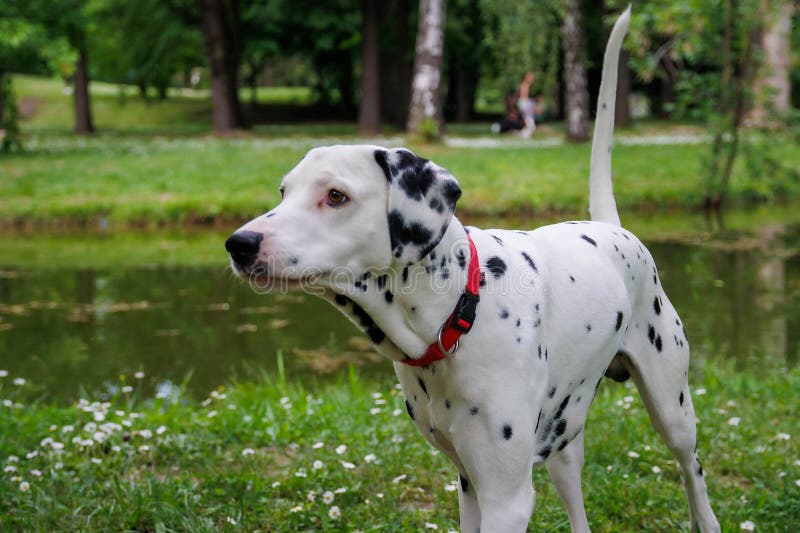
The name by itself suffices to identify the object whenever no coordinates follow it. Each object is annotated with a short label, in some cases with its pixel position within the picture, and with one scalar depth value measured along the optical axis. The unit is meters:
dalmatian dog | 2.32
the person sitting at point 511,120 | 26.95
